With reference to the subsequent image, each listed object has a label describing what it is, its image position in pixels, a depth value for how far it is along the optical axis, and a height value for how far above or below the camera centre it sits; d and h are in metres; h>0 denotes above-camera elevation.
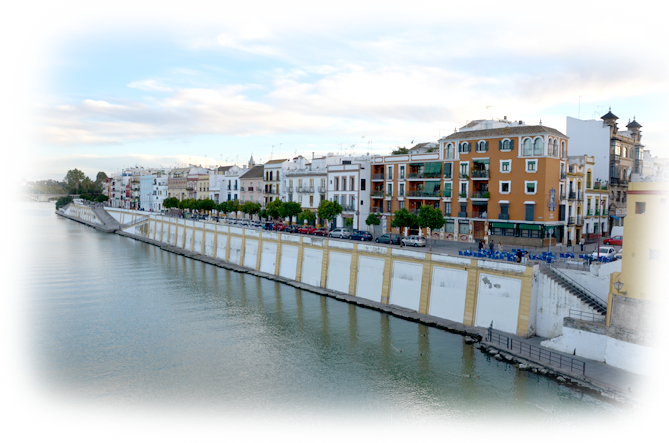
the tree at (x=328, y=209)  64.12 -0.83
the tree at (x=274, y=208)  71.38 -0.99
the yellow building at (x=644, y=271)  22.70 -2.96
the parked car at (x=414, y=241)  47.80 -3.65
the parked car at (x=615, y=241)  44.84 -2.92
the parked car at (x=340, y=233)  55.25 -3.51
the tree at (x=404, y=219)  51.19 -1.51
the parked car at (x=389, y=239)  51.06 -3.73
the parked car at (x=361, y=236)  56.06 -3.83
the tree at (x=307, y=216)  67.35 -1.92
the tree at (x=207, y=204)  96.88 -0.87
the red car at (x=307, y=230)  61.77 -3.66
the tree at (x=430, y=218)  50.25 -1.34
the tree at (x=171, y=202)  113.50 -0.83
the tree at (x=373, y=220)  61.34 -2.06
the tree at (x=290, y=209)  70.12 -1.05
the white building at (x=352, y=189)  66.56 +2.10
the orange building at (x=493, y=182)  49.28 +2.85
